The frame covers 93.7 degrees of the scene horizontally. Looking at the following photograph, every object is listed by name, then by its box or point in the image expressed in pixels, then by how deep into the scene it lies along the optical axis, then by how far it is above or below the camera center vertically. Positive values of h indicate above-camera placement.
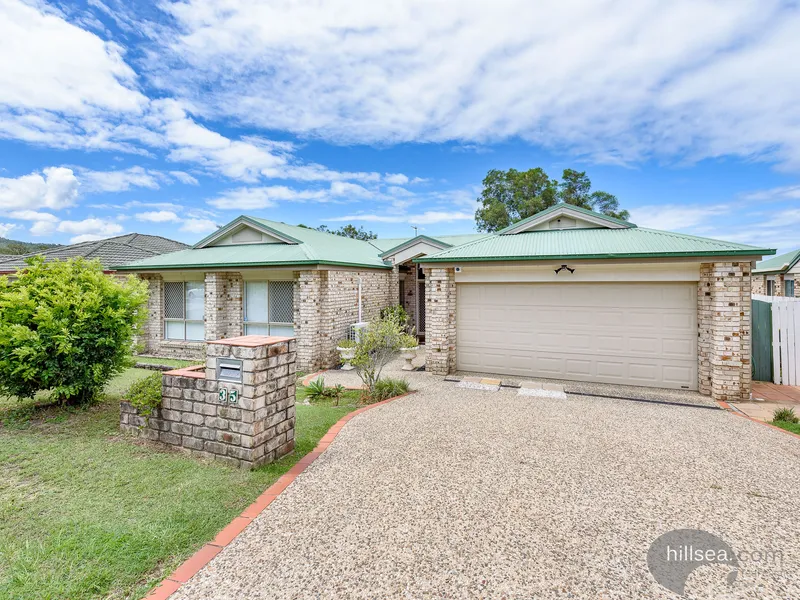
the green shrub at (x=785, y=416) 6.21 -1.83
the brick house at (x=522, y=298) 7.77 +0.23
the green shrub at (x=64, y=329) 5.60 -0.32
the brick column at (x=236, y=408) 4.30 -1.21
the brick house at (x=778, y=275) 16.50 +1.50
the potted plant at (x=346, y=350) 10.45 -1.21
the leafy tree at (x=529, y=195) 30.53 +9.32
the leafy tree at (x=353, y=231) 40.84 +8.34
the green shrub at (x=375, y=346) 7.62 -0.81
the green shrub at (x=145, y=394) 4.82 -1.14
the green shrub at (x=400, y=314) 13.46 -0.25
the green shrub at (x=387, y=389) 7.50 -1.71
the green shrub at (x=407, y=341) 8.62 -0.83
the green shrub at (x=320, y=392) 7.66 -1.75
